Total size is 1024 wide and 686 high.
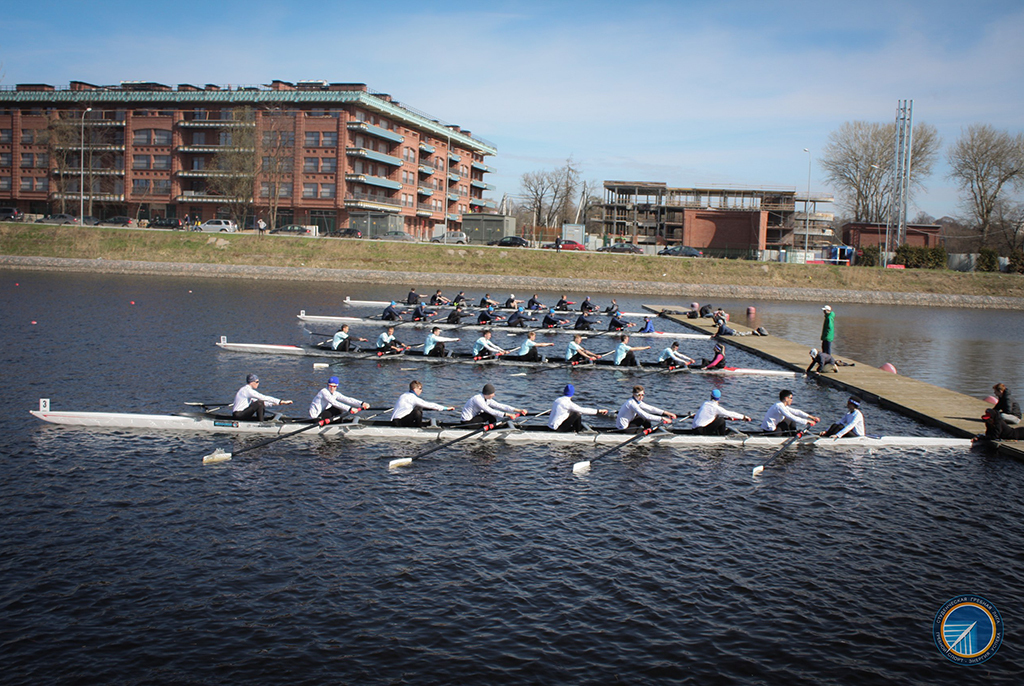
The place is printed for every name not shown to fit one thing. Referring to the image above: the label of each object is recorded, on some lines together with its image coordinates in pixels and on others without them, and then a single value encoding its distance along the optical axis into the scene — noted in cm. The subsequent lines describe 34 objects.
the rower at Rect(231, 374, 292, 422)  2014
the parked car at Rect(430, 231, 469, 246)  9447
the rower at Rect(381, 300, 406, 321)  4227
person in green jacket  3244
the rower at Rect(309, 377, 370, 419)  2058
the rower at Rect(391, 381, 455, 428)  2033
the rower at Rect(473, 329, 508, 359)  3169
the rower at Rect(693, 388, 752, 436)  2089
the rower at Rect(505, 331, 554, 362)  3209
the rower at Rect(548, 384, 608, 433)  2066
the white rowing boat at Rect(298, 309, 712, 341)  4299
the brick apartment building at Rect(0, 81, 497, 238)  9469
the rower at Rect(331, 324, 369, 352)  3152
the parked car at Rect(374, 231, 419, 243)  8966
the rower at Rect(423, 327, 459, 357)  3247
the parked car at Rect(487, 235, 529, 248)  9012
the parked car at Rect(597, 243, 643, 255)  9212
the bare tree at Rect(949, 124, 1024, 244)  10125
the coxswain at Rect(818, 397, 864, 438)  2098
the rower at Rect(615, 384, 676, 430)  2078
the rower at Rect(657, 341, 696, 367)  3212
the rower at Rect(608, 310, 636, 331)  4447
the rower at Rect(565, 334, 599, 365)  3214
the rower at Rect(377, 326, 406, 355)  3228
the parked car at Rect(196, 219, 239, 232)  8662
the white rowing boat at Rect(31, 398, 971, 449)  1997
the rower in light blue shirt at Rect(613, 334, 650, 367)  3215
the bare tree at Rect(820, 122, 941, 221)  11056
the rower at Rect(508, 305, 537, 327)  4362
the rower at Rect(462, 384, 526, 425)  2055
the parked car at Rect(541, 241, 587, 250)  9178
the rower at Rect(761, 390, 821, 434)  2109
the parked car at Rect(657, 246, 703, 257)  9044
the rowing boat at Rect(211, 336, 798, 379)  3206
